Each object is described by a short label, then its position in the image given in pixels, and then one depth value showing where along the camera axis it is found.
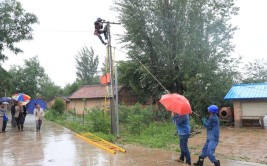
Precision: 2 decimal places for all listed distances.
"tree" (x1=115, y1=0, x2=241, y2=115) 26.25
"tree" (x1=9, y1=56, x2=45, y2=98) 52.03
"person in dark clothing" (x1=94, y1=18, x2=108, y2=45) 15.05
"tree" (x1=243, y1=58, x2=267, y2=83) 34.44
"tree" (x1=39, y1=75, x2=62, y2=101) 65.44
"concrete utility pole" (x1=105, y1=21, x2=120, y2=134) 14.98
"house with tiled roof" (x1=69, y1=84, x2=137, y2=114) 36.38
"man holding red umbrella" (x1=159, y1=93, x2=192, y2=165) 8.32
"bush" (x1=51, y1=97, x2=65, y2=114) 29.59
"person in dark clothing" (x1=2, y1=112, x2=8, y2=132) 17.72
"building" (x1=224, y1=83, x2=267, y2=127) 19.30
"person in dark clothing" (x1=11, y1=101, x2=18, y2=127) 18.63
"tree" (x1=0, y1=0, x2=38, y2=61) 21.92
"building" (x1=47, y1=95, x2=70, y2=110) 47.55
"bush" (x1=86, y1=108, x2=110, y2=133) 15.80
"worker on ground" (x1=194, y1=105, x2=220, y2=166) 7.93
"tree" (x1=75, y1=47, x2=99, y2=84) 63.44
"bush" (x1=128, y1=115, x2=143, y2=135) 15.84
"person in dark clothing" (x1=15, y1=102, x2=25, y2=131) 18.33
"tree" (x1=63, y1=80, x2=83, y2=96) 59.73
